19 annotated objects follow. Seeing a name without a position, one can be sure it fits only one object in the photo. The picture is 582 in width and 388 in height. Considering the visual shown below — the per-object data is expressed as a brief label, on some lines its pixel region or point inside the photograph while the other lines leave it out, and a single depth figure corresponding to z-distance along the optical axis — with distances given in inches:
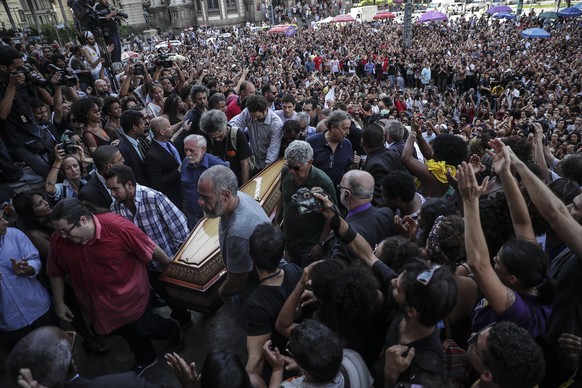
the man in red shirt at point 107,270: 116.0
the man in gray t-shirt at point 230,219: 113.9
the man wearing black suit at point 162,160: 175.8
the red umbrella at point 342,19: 1232.7
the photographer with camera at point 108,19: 328.1
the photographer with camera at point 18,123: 188.1
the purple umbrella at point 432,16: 1147.9
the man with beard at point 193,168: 161.8
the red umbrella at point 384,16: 1456.3
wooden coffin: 135.2
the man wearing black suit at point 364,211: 121.5
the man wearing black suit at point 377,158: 167.3
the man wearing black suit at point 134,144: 175.6
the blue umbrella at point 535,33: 884.6
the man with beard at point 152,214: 135.3
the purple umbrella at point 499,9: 1186.5
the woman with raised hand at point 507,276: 82.7
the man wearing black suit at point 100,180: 146.6
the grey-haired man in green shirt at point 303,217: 137.3
